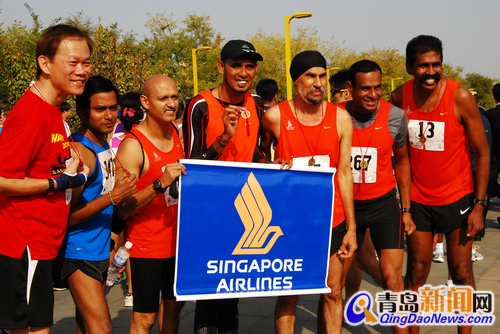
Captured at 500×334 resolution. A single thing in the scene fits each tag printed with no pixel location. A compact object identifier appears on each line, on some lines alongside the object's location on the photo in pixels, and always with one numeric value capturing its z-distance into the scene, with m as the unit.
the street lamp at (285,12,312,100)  19.98
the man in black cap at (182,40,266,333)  3.87
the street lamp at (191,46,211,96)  31.85
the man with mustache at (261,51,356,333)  4.02
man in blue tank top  3.38
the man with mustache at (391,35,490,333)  4.37
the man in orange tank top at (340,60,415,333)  4.32
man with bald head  3.59
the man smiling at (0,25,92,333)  2.88
